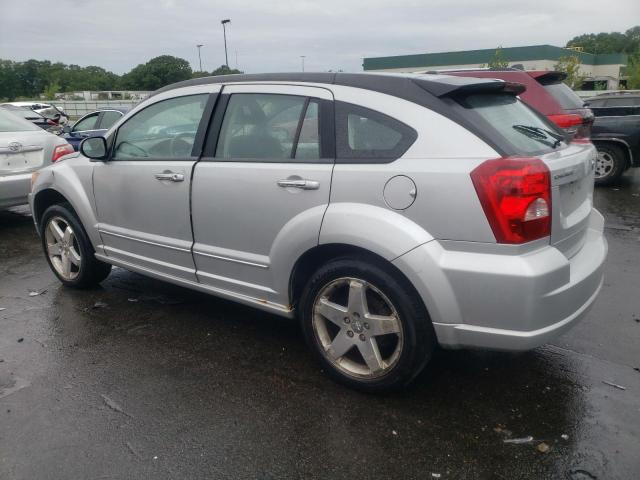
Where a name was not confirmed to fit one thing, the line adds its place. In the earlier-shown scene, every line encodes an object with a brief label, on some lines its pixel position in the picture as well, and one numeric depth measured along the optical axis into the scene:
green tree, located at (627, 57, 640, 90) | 39.66
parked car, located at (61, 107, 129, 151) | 12.42
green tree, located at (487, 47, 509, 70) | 35.06
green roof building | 50.31
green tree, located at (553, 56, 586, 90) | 32.12
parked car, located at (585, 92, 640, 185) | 9.15
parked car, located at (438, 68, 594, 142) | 7.04
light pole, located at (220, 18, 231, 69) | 42.88
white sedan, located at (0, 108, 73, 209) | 7.03
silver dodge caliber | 2.57
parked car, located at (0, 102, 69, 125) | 31.08
